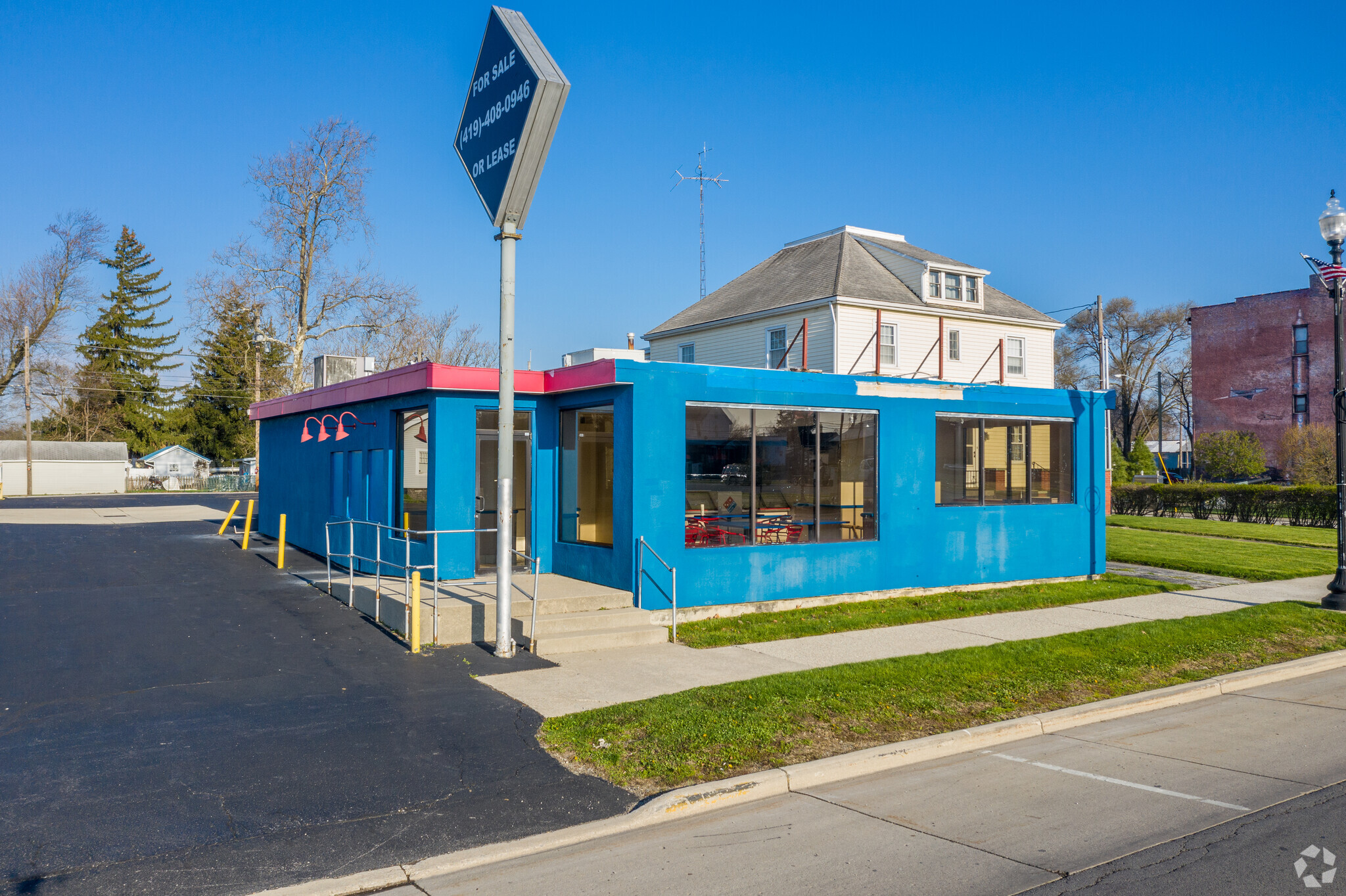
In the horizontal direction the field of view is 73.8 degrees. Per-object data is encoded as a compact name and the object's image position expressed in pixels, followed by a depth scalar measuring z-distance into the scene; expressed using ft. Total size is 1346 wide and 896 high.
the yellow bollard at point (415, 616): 32.30
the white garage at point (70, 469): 182.50
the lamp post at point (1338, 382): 43.86
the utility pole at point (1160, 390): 197.67
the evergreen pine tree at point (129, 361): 207.82
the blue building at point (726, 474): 40.24
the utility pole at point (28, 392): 164.35
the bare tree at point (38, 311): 188.03
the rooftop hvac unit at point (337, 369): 59.67
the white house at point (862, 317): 97.86
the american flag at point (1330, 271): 44.11
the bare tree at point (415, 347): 147.33
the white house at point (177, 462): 199.41
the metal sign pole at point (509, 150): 30.76
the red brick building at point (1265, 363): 176.14
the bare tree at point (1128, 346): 203.31
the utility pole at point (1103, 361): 81.44
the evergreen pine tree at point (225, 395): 192.44
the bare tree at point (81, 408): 203.00
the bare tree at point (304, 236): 112.37
